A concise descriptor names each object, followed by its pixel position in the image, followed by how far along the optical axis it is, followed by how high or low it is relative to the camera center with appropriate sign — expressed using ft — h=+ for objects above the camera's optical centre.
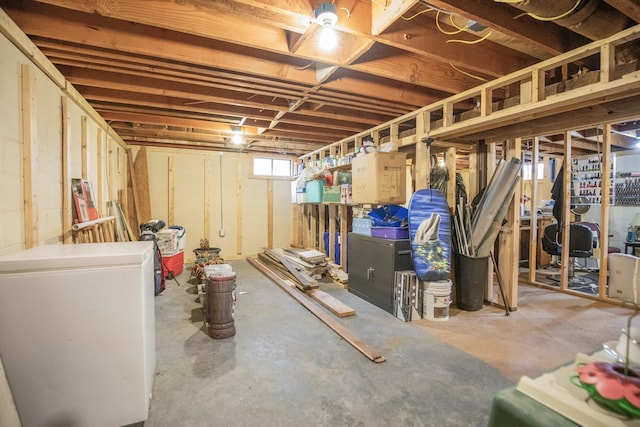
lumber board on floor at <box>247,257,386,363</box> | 7.75 -3.85
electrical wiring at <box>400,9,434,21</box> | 6.49 +4.28
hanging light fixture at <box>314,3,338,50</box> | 5.59 +3.66
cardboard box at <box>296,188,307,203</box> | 17.70 +0.68
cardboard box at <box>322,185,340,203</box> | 15.24 +0.63
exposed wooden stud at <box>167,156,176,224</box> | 19.42 +1.09
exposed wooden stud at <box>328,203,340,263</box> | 17.55 -1.45
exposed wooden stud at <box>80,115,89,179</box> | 10.50 +2.12
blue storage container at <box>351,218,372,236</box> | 12.18 -0.85
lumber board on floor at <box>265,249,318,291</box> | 13.34 -3.33
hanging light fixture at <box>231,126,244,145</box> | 15.60 +3.92
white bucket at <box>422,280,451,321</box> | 10.10 -3.23
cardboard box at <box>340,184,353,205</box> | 14.08 +0.58
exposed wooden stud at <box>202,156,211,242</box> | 20.27 +0.93
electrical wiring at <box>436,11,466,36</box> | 6.86 +4.31
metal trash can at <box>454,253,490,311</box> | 10.87 -2.81
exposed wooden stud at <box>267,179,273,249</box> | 22.07 -0.51
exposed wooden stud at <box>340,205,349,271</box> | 16.19 -1.60
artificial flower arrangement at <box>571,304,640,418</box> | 1.93 -1.28
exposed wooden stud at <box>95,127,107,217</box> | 12.15 +1.34
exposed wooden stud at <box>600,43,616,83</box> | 6.40 +3.14
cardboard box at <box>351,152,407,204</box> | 11.18 +1.11
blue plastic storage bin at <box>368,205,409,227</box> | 11.46 -0.41
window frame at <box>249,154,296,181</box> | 21.47 +3.08
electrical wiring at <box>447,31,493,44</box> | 6.87 +4.07
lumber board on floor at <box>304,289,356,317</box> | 10.56 -3.77
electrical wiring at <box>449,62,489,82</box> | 9.02 +4.08
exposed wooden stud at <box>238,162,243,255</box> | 21.13 -0.12
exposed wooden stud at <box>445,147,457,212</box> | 11.35 +0.99
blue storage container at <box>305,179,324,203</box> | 15.83 +0.87
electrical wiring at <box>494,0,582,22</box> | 5.33 +3.51
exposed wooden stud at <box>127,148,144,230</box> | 17.89 +0.29
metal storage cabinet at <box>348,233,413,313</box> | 10.84 -2.32
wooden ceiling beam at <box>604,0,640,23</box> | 5.17 +3.57
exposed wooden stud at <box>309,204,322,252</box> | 19.98 -1.36
